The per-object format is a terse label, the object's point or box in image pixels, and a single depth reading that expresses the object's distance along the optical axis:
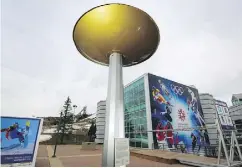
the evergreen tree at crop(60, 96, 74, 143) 31.97
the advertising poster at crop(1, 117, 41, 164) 3.06
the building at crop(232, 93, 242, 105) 40.32
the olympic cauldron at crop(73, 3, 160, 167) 2.42
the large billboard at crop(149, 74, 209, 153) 17.66
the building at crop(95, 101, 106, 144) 26.05
